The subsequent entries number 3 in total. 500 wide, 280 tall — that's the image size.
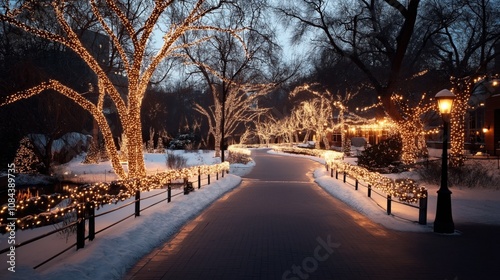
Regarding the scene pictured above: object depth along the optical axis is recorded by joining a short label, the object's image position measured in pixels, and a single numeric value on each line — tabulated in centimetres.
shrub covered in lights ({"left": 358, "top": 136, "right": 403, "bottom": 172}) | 2983
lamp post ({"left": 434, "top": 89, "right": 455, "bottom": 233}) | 1066
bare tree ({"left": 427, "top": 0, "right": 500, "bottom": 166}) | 2685
